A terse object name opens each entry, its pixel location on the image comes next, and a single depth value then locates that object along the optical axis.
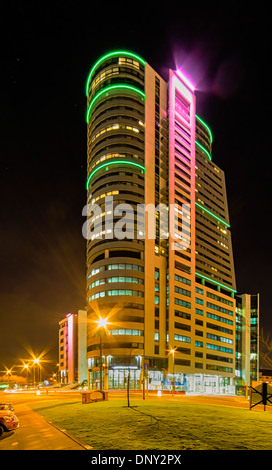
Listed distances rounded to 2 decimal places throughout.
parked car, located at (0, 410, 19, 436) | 16.41
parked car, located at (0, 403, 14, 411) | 19.46
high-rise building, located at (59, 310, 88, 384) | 138.12
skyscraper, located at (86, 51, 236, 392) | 93.25
